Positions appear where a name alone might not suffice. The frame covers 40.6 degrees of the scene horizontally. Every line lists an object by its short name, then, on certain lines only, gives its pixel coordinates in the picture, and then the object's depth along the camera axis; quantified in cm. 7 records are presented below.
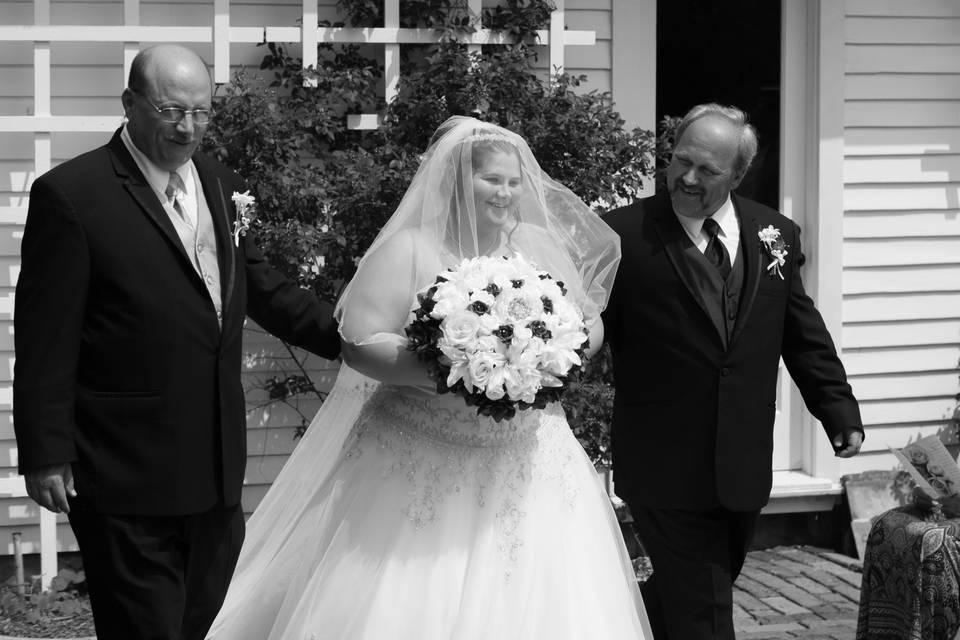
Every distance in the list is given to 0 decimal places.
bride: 379
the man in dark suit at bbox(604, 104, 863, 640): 426
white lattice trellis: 604
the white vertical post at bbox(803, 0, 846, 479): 700
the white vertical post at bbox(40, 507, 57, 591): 613
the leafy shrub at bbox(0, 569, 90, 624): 592
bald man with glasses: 351
